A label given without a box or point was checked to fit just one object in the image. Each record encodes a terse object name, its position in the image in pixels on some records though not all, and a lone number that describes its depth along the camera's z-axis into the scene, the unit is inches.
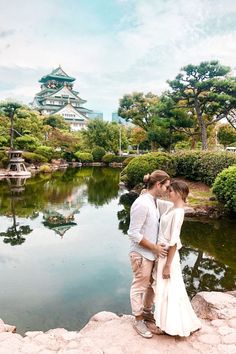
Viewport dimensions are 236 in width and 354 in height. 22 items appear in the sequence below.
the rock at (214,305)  143.5
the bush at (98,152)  1411.2
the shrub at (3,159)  949.8
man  119.6
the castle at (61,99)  2090.3
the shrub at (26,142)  1031.6
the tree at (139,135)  1198.1
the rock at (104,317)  151.1
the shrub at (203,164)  470.6
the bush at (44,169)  1078.5
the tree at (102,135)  1472.7
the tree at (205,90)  711.1
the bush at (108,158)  1401.3
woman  117.2
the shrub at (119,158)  1405.0
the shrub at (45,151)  1121.4
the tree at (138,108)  1089.4
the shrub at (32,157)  1073.5
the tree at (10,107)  1024.2
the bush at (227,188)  372.3
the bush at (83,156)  1369.3
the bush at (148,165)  553.0
